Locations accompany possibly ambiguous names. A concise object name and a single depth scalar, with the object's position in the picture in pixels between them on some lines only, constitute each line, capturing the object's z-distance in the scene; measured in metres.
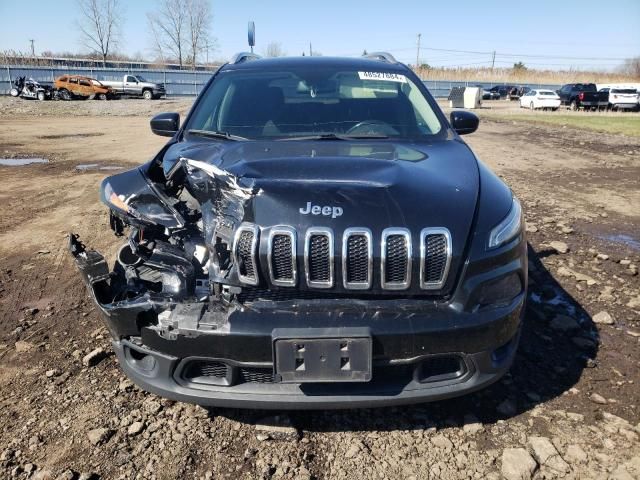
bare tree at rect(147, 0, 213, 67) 66.06
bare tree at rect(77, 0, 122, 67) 62.94
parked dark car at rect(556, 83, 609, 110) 32.53
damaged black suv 2.10
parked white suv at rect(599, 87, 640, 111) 31.91
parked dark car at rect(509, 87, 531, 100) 47.39
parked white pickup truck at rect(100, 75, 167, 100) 37.19
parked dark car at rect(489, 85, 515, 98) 47.94
